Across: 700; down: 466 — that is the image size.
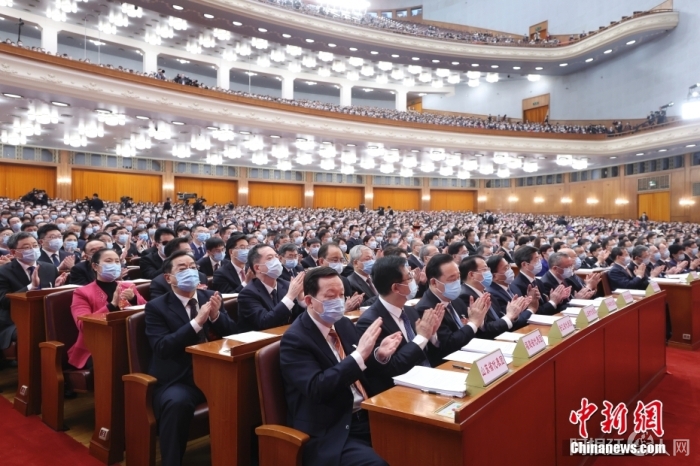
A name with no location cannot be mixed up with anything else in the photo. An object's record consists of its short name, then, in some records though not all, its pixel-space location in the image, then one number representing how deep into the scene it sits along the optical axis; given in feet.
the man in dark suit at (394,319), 7.12
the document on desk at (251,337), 7.70
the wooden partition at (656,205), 67.92
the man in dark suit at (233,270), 13.83
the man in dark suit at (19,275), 12.30
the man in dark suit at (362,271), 13.83
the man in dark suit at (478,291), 9.76
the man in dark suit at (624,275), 16.28
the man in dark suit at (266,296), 9.99
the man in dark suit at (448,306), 8.52
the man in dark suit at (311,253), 19.51
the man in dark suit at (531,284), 12.00
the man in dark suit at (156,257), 18.08
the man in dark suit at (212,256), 17.02
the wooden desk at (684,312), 16.66
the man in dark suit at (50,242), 16.28
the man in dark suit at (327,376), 6.14
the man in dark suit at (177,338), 7.85
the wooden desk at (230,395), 7.20
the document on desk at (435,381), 5.59
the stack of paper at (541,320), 9.45
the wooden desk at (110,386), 8.92
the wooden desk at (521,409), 5.06
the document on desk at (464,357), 7.02
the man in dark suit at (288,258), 14.67
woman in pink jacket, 10.41
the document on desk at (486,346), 7.47
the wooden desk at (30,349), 10.74
